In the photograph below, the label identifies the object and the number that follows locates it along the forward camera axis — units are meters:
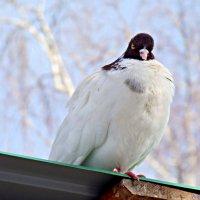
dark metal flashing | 7.43
